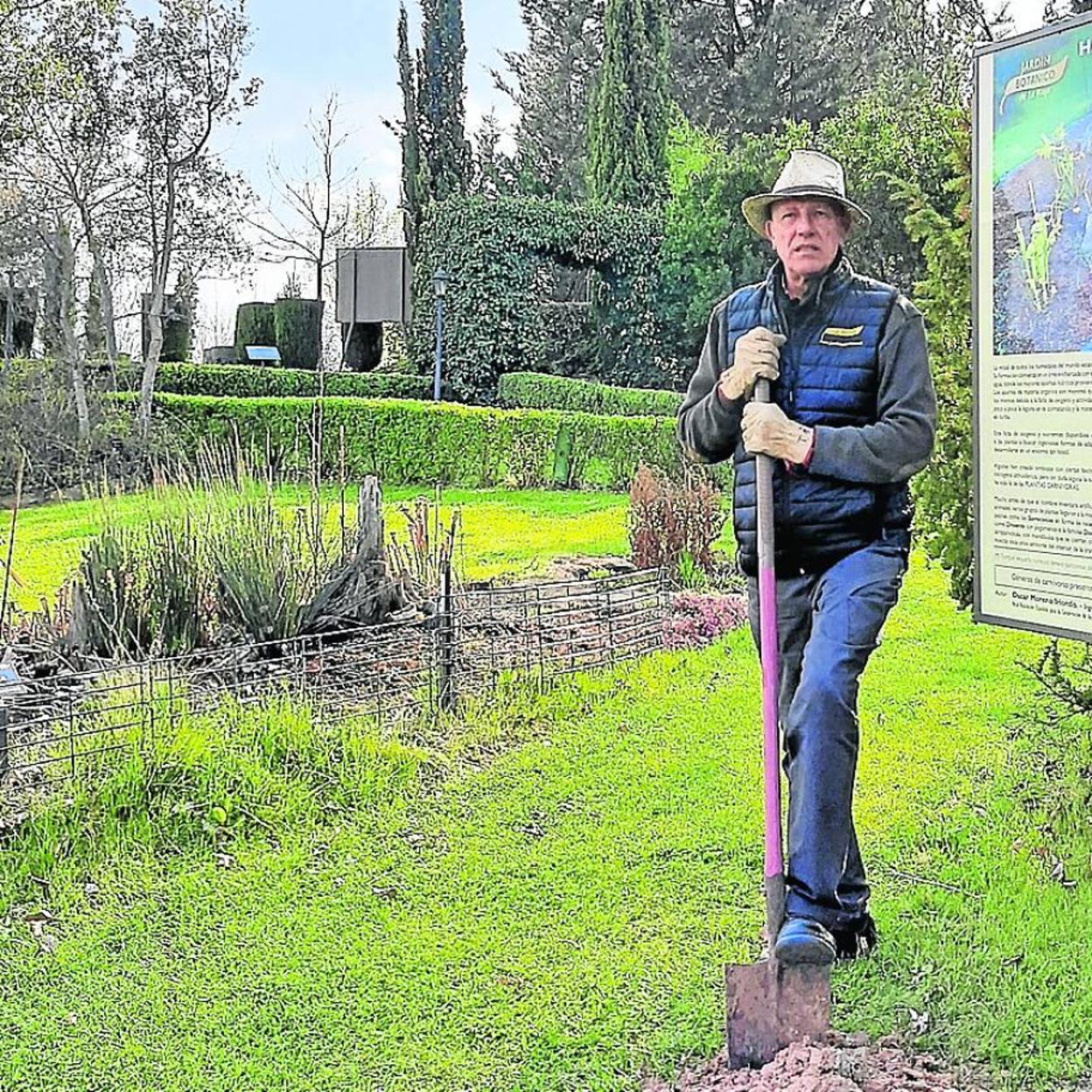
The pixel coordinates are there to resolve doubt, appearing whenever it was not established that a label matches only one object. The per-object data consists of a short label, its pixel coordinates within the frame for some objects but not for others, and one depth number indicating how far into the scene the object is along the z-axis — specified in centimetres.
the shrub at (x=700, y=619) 791
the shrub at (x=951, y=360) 477
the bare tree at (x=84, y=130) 1914
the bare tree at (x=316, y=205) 3006
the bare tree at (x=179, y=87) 2003
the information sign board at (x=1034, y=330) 355
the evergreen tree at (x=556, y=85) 3441
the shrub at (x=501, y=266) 2392
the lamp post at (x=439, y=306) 2386
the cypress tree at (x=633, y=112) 2625
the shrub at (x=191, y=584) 630
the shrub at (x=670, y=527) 941
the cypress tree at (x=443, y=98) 2864
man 324
